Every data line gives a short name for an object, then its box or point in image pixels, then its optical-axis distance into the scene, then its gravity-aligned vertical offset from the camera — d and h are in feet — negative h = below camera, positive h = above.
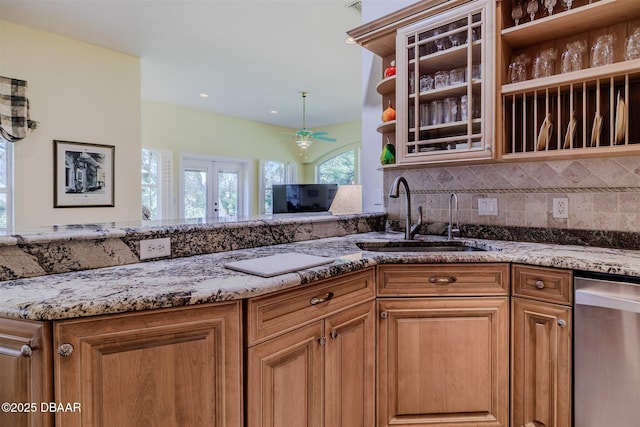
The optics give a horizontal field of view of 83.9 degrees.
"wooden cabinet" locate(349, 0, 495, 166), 6.14 +2.49
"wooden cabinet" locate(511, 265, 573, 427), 4.62 -1.83
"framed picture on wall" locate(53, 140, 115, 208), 11.12 +1.26
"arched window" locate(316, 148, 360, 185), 22.84 +2.92
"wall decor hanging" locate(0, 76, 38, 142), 9.93 +2.95
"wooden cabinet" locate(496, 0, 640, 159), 5.30 +2.01
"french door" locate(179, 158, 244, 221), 19.81 +1.46
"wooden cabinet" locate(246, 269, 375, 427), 3.60 -1.66
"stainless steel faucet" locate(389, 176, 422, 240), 6.68 -0.20
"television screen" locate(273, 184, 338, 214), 21.47 +0.92
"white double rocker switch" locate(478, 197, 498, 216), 7.07 +0.11
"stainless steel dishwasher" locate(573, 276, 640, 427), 4.18 -1.71
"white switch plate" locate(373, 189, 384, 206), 8.89 +0.35
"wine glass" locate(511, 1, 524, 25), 6.18 +3.46
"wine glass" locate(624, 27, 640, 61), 5.19 +2.42
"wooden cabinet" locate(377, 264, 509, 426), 5.12 -2.03
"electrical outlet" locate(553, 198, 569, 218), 6.31 +0.06
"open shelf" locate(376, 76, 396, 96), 7.43 +2.75
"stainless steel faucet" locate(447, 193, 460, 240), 6.98 -0.09
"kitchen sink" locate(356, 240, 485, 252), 6.63 -0.64
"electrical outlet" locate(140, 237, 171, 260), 4.69 -0.47
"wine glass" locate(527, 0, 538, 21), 5.97 +3.43
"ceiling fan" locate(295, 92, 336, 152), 17.85 +3.89
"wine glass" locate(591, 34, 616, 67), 5.41 +2.46
